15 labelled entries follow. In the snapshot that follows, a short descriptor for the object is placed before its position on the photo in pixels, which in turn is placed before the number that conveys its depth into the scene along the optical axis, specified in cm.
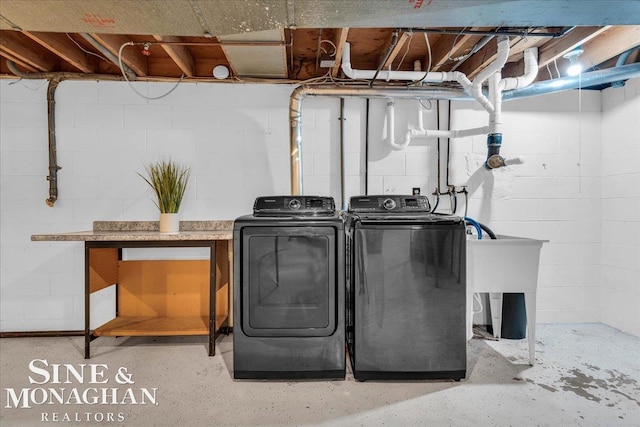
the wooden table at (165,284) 291
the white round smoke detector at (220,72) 306
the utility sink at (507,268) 251
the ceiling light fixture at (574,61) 282
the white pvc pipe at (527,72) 291
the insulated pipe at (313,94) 310
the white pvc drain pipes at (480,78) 290
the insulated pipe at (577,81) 270
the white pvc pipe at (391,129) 324
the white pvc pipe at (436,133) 325
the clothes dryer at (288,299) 225
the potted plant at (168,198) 276
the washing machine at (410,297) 223
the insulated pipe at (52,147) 306
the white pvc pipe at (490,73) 258
